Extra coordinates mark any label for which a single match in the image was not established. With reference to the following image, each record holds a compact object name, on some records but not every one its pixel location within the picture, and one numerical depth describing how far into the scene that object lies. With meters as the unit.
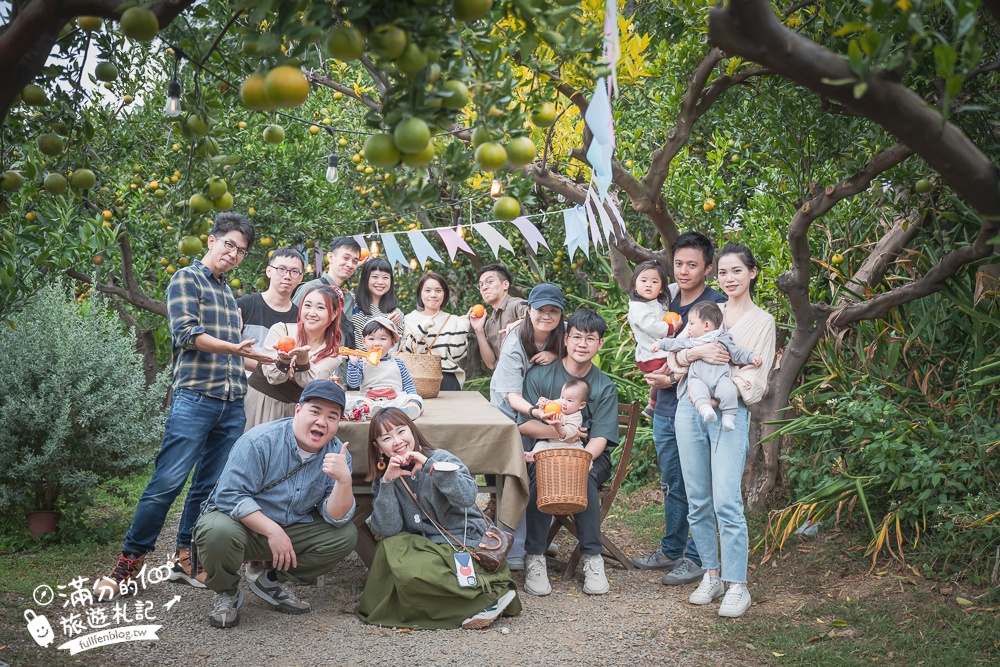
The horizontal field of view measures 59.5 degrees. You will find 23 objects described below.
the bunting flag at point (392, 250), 5.88
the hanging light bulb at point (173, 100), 2.37
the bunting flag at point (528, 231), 5.97
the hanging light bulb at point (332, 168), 4.40
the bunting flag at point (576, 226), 5.58
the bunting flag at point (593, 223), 5.28
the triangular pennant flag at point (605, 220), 4.82
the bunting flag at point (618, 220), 5.18
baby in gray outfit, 4.06
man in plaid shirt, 3.99
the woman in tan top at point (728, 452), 4.07
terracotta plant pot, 5.09
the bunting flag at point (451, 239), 6.02
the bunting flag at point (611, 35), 2.38
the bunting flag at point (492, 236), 6.14
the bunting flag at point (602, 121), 3.36
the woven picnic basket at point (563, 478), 4.18
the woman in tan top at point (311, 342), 4.14
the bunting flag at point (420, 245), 5.98
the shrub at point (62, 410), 4.91
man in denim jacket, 3.66
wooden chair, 4.76
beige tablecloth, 4.18
